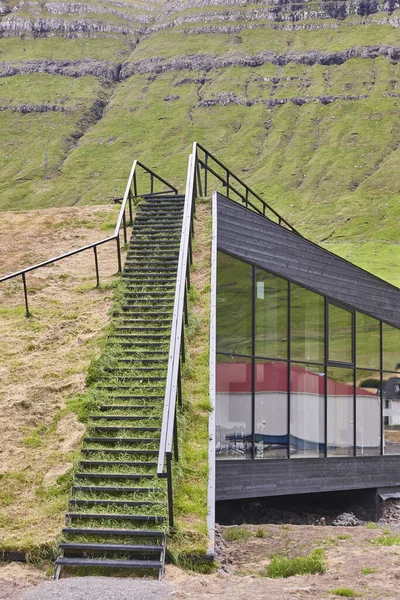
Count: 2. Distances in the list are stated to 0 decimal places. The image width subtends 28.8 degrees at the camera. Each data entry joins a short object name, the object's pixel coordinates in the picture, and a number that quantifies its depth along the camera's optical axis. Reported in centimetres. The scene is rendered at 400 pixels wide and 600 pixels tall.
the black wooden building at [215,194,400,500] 1324
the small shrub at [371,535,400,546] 961
